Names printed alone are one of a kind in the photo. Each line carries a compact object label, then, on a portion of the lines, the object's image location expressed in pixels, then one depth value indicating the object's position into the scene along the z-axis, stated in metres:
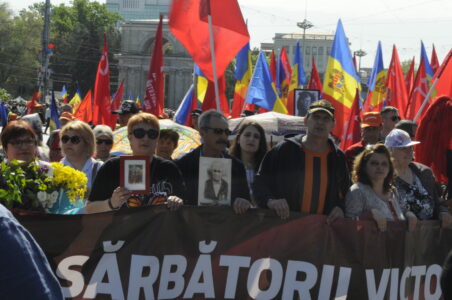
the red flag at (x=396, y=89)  15.27
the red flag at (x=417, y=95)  13.19
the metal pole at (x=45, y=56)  39.31
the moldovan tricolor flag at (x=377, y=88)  18.45
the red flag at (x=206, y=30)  7.82
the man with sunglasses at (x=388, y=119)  8.65
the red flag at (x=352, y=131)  10.88
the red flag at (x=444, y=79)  9.20
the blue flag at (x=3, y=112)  20.62
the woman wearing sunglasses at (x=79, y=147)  5.87
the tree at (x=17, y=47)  82.50
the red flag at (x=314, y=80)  16.43
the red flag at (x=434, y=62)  18.43
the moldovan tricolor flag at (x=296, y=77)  15.15
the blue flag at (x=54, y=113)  16.91
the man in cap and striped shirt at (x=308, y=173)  5.27
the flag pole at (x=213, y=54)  7.42
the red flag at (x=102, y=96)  12.62
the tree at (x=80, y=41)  88.56
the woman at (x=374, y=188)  5.32
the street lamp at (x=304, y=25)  71.25
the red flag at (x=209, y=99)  9.79
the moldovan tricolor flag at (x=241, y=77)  16.58
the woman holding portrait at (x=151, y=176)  4.68
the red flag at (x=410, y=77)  19.74
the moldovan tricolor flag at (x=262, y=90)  14.67
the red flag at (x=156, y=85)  10.20
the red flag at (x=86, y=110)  16.41
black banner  4.39
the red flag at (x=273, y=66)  19.62
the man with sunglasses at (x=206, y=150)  5.21
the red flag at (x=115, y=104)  13.52
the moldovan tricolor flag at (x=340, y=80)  13.35
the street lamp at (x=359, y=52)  84.18
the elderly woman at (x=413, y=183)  5.79
